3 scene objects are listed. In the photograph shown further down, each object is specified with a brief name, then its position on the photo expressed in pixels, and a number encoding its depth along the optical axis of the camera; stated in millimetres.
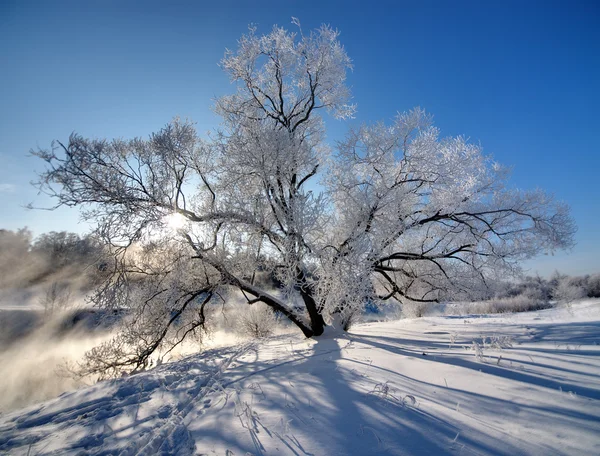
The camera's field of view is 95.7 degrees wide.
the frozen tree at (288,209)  5930
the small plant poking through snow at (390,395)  2309
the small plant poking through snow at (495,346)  3709
